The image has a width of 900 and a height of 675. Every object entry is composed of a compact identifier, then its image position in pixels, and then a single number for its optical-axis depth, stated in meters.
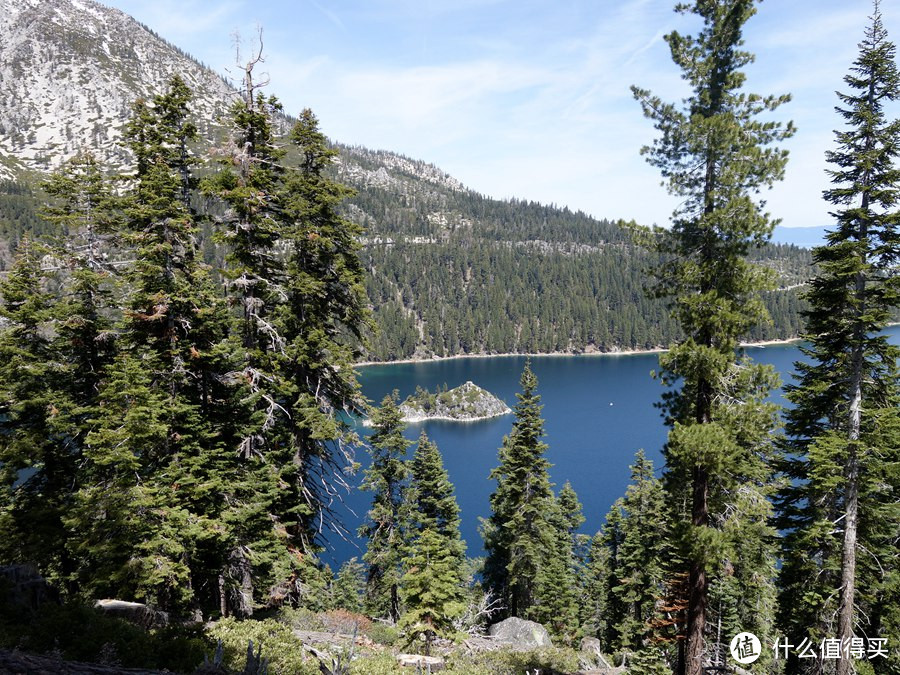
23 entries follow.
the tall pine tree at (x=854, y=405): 12.77
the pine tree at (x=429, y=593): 15.03
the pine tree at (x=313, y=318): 14.57
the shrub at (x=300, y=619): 14.60
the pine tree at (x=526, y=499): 27.95
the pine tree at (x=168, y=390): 13.05
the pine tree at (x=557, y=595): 29.75
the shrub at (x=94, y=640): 8.38
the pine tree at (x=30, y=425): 16.00
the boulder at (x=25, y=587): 9.93
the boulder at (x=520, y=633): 20.83
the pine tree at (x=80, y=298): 15.76
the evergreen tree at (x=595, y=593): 37.67
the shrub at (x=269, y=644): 9.48
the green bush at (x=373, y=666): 9.86
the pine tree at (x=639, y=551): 28.08
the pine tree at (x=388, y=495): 27.34
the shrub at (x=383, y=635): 17.08
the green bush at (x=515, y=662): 12.71
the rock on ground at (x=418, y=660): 12.56
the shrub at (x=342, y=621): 15.90
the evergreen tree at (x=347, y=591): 38.76
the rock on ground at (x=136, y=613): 11.77
